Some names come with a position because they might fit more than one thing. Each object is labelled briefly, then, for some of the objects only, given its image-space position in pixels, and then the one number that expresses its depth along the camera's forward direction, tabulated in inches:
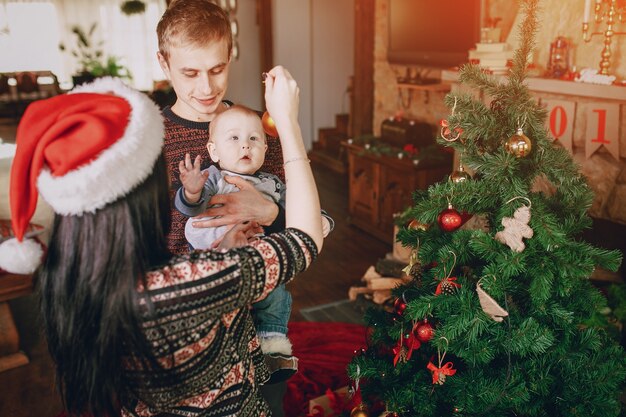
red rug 98.0
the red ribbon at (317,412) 88.2
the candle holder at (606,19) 99.3
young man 52.8
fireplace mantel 101.7
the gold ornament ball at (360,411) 75.0
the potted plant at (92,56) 353.1
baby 54.6
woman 34.8
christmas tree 57.3
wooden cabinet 155.8
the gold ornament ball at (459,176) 62.7
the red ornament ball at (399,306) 69.8
